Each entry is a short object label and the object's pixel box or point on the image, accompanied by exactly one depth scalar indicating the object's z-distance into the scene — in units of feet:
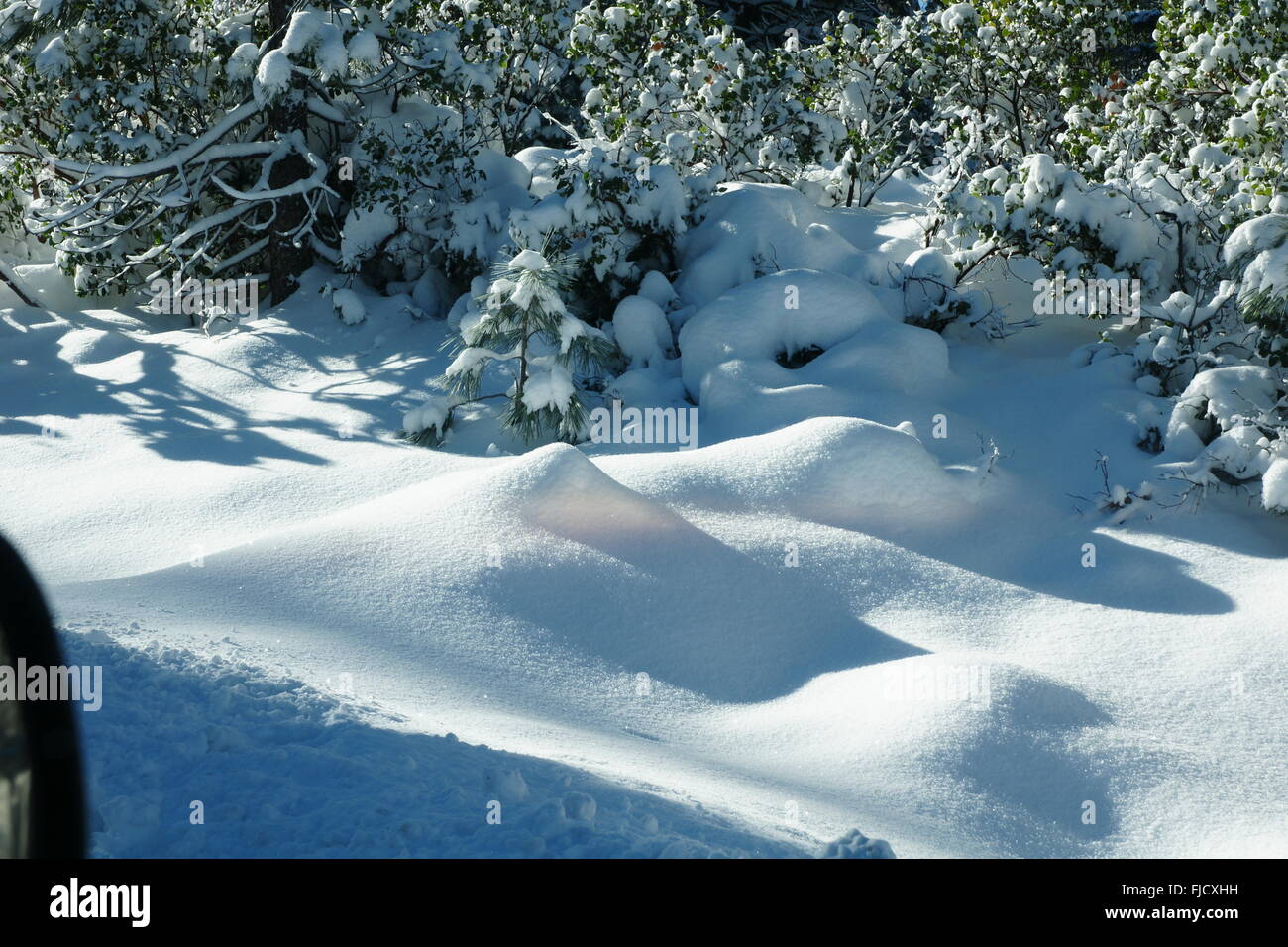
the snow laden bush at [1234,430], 18.87
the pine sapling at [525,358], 22.76
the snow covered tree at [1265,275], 18.70
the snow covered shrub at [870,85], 33.63
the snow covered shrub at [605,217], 27.53
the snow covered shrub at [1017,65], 33.35
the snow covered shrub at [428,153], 30.19
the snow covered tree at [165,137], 30.55
